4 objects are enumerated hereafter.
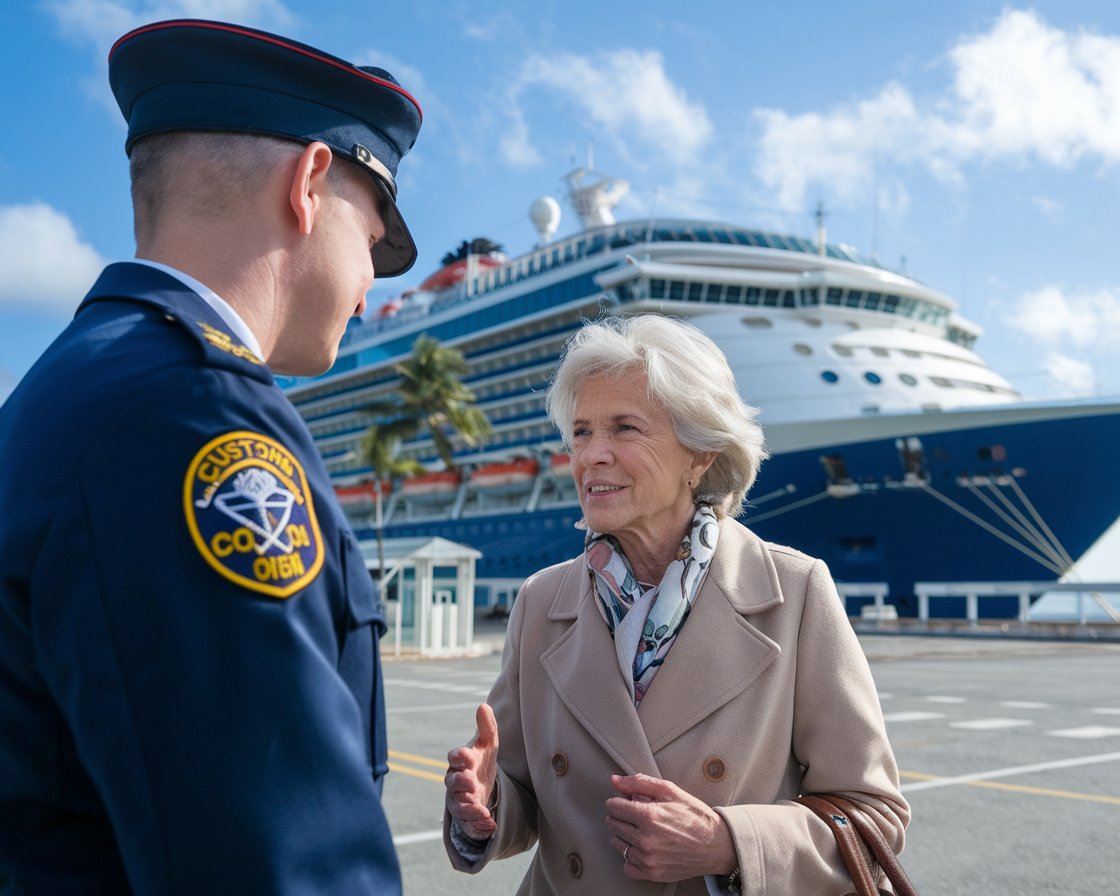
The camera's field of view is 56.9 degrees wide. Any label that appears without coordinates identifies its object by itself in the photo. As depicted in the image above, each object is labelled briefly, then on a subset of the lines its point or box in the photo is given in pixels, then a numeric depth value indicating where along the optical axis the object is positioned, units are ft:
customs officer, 3.30
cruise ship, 81.92
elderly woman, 6.91
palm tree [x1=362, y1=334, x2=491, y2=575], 102.86
